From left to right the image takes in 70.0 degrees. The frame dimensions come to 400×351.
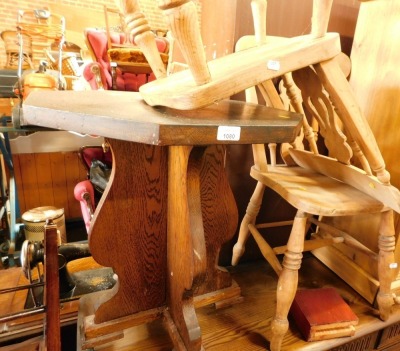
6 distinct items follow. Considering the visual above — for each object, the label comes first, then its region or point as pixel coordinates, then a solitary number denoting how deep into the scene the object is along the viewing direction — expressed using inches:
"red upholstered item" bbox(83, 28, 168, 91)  95.7
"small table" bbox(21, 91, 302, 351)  20.4
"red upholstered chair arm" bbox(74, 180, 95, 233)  61.6
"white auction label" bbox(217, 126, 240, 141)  20.4
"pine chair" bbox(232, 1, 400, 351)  31.2
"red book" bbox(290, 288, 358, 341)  38.4
